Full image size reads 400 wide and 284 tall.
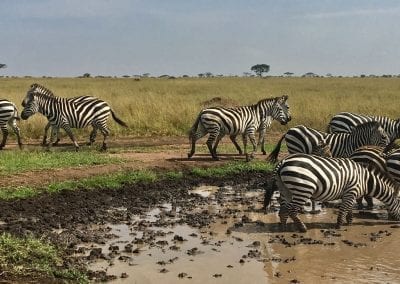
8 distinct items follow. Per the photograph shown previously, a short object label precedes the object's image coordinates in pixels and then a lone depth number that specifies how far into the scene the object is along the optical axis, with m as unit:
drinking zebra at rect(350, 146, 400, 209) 8.97
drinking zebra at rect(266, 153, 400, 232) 8.05
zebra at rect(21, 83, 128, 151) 15.06
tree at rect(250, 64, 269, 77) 93.94
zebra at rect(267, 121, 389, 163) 11.13
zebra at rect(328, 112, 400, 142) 13.82
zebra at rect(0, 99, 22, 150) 15.46
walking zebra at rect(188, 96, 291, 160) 13.68
